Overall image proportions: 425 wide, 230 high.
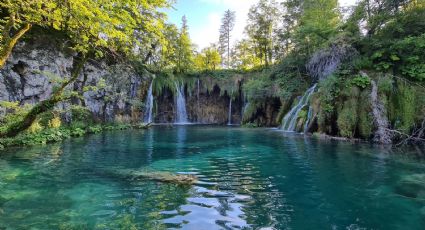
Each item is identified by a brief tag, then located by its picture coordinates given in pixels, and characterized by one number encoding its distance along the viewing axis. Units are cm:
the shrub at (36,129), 1278
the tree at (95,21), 615
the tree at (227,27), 5269
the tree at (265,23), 3675
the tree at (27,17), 582
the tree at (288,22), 3073
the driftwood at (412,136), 1198
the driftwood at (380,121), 1284
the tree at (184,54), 3388
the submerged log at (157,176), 654
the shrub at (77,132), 1689
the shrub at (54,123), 1656
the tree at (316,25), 2055
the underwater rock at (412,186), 564
